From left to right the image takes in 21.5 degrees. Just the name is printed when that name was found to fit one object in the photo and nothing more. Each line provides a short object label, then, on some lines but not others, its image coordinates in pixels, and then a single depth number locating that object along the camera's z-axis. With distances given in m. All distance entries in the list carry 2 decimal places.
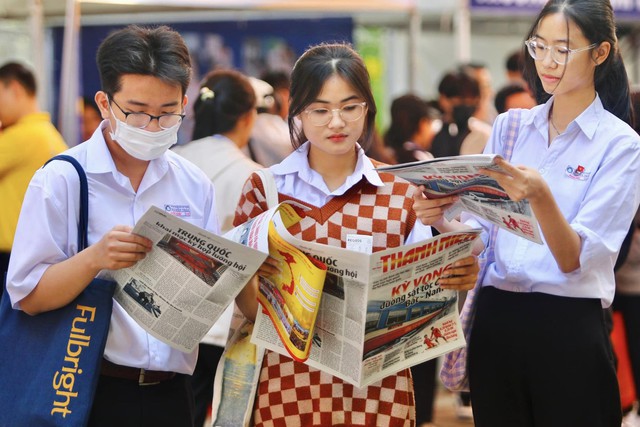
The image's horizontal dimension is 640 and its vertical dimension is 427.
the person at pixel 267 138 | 9.12
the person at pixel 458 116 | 9.83
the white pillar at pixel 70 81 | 11.62
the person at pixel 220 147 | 7.12
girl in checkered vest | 4.67
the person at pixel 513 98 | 10.07
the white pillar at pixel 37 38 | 12.24
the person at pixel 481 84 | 11.54
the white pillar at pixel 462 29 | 13.68
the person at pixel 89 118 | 13.26
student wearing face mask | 4.34
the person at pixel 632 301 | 8.43
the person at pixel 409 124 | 10.55
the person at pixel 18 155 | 8.83
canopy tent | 11.75
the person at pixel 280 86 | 10.65
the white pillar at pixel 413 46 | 12.90
